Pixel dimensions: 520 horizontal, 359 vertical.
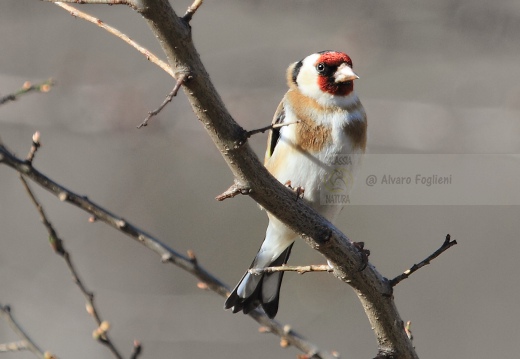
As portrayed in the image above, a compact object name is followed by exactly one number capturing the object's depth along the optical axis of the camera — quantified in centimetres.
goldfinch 636
